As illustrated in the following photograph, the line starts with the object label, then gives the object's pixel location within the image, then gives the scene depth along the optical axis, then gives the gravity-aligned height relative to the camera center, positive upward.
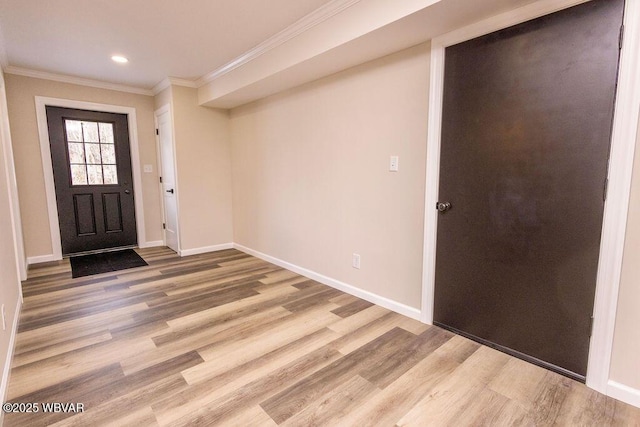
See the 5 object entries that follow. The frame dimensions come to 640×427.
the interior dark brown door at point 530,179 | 1.56 -0.03
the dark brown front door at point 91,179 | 3.97 -0.05
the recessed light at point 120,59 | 3.15 +1.17
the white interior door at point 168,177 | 4.19 -0.03
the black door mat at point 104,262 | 3.57 -1.06
